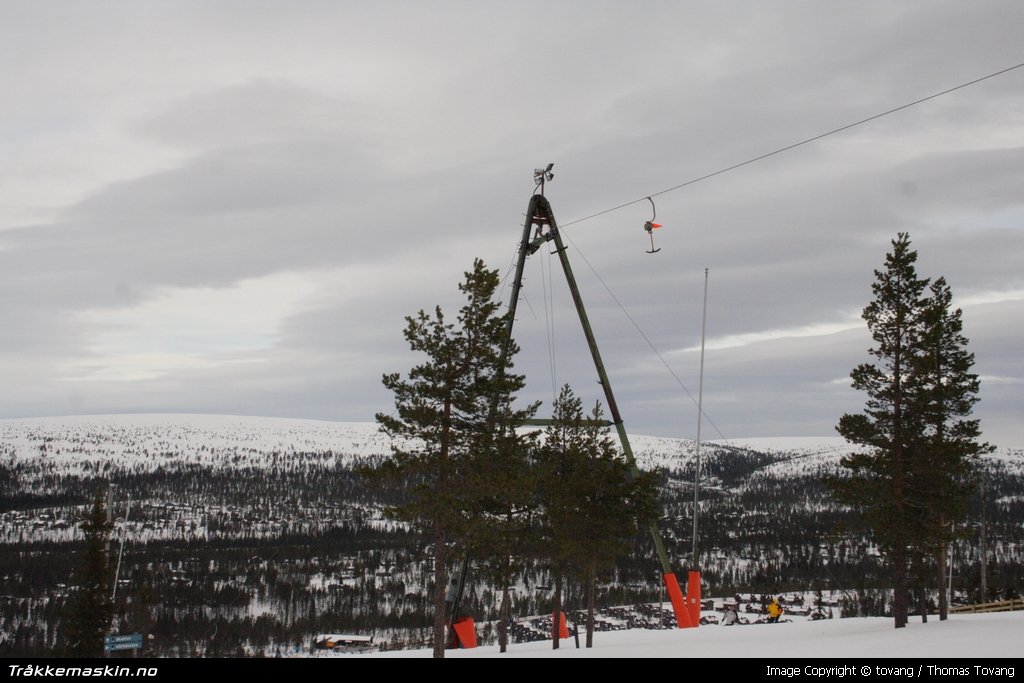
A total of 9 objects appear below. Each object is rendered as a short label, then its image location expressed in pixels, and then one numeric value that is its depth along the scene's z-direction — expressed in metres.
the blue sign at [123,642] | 41.84
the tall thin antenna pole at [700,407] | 33.68
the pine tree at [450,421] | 28.84
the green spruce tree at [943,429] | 31.50
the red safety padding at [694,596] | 33.41
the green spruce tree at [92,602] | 58.56
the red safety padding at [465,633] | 33.72
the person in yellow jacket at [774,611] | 45.06
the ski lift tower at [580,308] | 34.28
